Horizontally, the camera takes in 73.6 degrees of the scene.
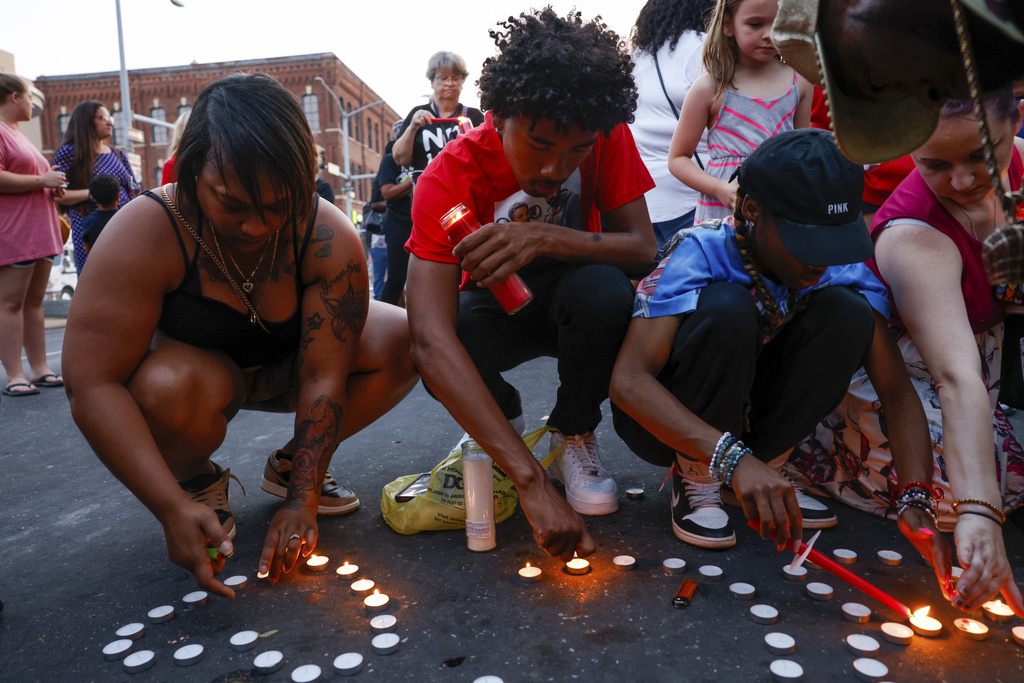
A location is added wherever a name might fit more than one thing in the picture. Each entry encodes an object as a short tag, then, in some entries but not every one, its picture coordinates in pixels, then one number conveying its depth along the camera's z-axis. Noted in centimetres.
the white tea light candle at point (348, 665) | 142
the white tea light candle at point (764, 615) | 156
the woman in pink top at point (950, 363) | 159
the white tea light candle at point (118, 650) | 151
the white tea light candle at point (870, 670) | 135
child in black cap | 173
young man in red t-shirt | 185
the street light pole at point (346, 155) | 3043
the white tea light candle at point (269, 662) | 143
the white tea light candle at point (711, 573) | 177
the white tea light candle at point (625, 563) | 185
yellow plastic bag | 212
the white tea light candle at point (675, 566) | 183
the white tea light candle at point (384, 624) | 159
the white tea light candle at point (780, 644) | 145
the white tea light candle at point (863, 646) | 143
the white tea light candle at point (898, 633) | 148
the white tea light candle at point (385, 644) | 149
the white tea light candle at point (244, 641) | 152
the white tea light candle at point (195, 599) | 173
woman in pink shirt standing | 431
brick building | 3403
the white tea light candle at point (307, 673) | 139
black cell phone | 217
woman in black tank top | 170
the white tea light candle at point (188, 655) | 147
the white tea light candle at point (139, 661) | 145
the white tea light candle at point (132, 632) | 158
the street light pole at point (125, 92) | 1612
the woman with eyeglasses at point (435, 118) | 474
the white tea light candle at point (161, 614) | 165
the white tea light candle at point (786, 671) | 134
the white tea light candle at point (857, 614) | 157
